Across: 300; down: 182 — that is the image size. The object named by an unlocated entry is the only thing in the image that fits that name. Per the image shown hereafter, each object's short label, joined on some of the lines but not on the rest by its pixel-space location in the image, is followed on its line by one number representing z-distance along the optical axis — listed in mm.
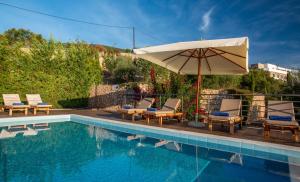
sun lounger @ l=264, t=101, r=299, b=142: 4583
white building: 53674
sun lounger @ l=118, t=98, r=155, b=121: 7480
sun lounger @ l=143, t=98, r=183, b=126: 6667
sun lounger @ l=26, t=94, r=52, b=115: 9039
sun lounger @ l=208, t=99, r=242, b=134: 5383
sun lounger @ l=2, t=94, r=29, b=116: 8567
